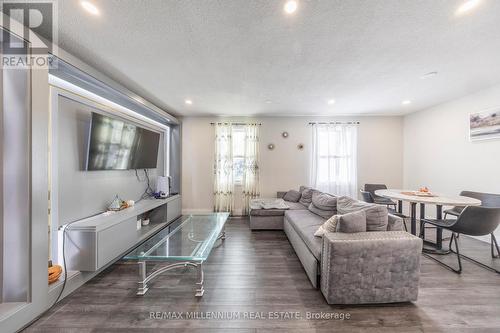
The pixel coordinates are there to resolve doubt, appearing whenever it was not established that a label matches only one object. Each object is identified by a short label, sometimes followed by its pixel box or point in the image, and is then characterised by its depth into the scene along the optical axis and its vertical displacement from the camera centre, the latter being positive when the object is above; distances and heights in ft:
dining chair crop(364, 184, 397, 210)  12.64 -1.80
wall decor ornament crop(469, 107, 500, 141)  9.83 +2.37
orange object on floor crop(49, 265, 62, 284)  5.86 -3.43
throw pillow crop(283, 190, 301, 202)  14.42 -2.27
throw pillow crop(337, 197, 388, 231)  6.44 -1.74
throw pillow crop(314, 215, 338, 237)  6.53 -2.15
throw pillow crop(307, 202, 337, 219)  9.99 -2.53
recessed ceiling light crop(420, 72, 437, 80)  8.45 +4.25
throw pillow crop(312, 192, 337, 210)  10.02 -1.93
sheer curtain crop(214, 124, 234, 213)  15.72 -0.30
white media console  6.60 -2.79
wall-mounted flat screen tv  7.96 +1.07
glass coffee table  6.23 -3.08
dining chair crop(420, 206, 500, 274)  7.14 -2.13
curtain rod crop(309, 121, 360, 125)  15.87 +3.72
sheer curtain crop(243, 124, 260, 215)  15.79 -0.04
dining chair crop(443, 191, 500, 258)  8.70 -1.58
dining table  8.01 -1.49
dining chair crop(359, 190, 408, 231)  11.43 -1.86
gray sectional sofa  5.57 -3.01
